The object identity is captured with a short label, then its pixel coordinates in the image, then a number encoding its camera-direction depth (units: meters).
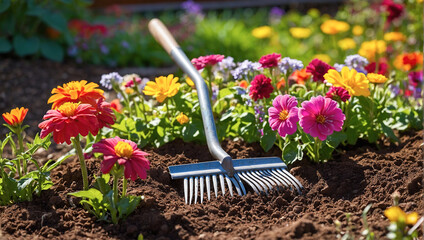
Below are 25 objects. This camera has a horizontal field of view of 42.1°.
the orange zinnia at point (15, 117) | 2.41
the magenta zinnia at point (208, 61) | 3.03
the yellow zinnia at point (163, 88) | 2.85
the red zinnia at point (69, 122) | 2.19
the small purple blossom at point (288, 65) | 2.91
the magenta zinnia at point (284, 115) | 2.54
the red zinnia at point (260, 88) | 2.79
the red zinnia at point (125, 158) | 2.12
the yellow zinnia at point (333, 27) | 4.95
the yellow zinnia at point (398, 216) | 1.93
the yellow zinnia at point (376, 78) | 2.74
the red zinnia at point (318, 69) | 2.83
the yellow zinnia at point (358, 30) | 5.27
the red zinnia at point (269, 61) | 2.89
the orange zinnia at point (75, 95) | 2.38
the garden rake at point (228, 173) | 2.52
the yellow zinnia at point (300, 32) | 5.28
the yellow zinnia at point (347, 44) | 5.00
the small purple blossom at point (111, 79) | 3.09
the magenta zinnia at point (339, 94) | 2.67
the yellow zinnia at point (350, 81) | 2.62
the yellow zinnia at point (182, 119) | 2.97
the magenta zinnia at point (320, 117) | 2.47
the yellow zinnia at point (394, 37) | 4.77
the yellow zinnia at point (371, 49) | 4.46
